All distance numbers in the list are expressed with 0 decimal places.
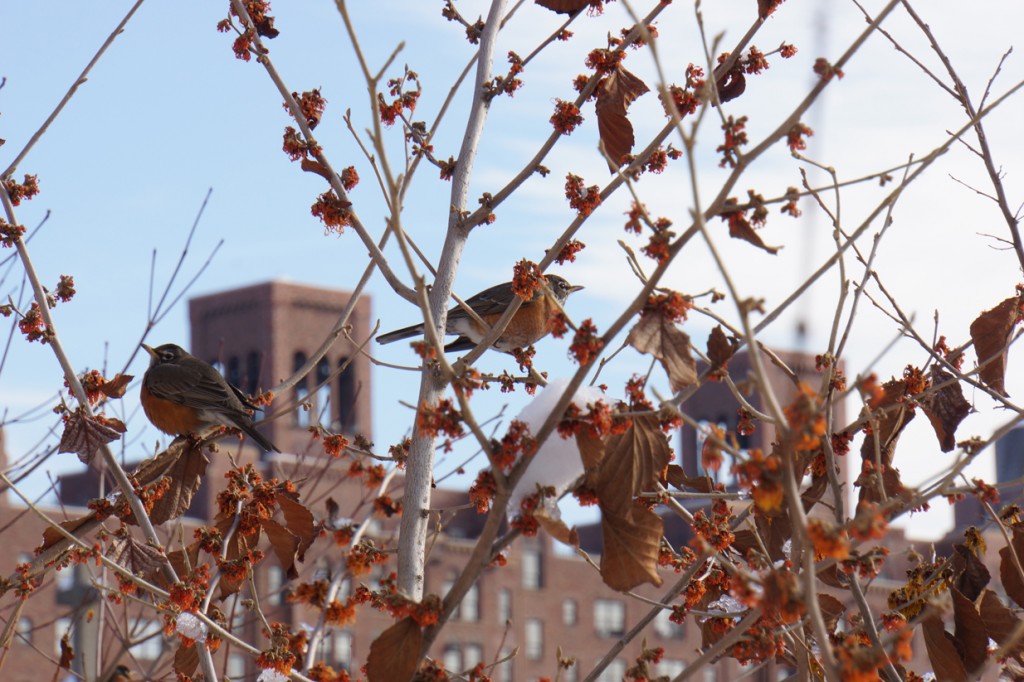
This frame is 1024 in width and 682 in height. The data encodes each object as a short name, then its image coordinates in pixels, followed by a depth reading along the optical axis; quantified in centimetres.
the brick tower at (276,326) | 14412
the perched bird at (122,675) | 1114
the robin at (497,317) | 958
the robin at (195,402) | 1096
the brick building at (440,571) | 10131
